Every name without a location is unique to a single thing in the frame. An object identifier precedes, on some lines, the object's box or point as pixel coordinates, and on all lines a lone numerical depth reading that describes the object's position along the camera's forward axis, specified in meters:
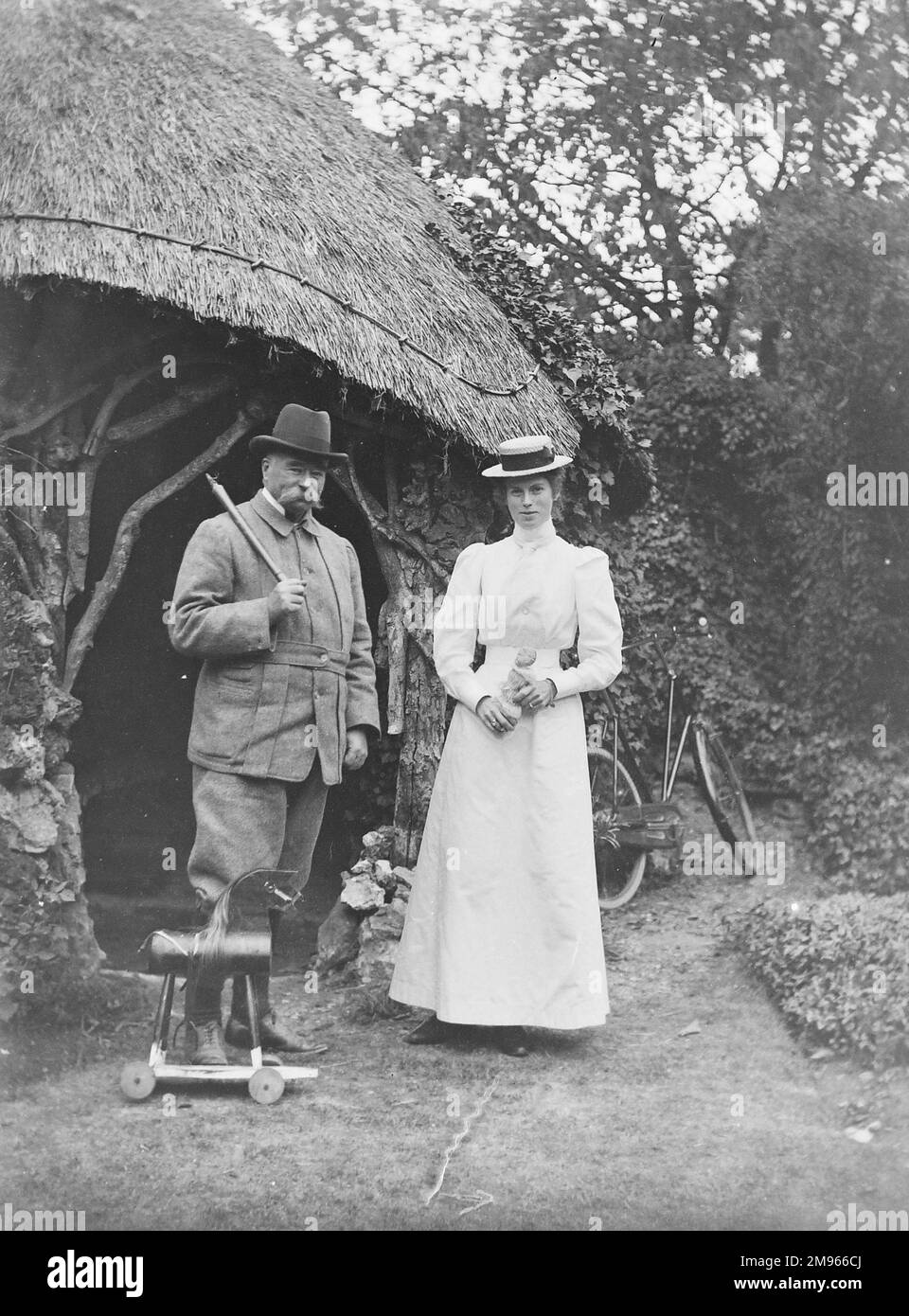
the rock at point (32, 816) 4.74
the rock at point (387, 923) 5.23
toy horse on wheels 4.30
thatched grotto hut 4.90
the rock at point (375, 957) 5.11
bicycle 5.10
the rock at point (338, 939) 5.24
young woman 4.75
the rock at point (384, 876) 5.38
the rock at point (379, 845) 5.43
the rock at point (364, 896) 5.31
